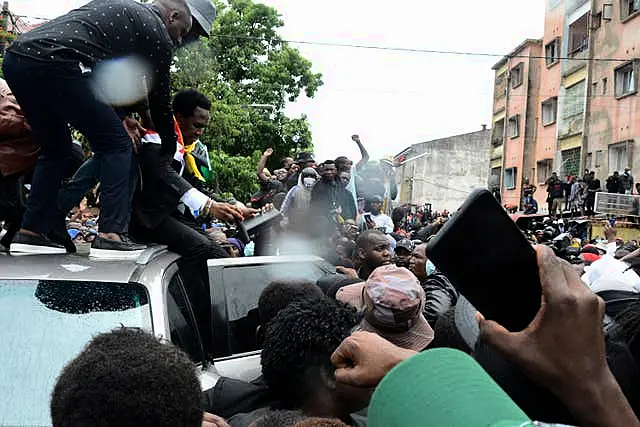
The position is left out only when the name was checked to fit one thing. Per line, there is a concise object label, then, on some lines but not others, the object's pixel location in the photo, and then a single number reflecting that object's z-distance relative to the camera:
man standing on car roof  3.17
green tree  27.98
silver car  2.41
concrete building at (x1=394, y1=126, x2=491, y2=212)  61.19
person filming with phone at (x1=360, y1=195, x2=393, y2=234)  9.94
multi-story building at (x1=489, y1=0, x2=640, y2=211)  29.22
